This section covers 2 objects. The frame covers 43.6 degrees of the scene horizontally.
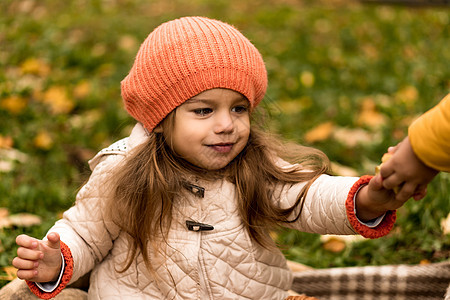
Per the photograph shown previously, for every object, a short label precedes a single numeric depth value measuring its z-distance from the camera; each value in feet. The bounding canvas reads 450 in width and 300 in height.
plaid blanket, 7.20
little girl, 5.94
